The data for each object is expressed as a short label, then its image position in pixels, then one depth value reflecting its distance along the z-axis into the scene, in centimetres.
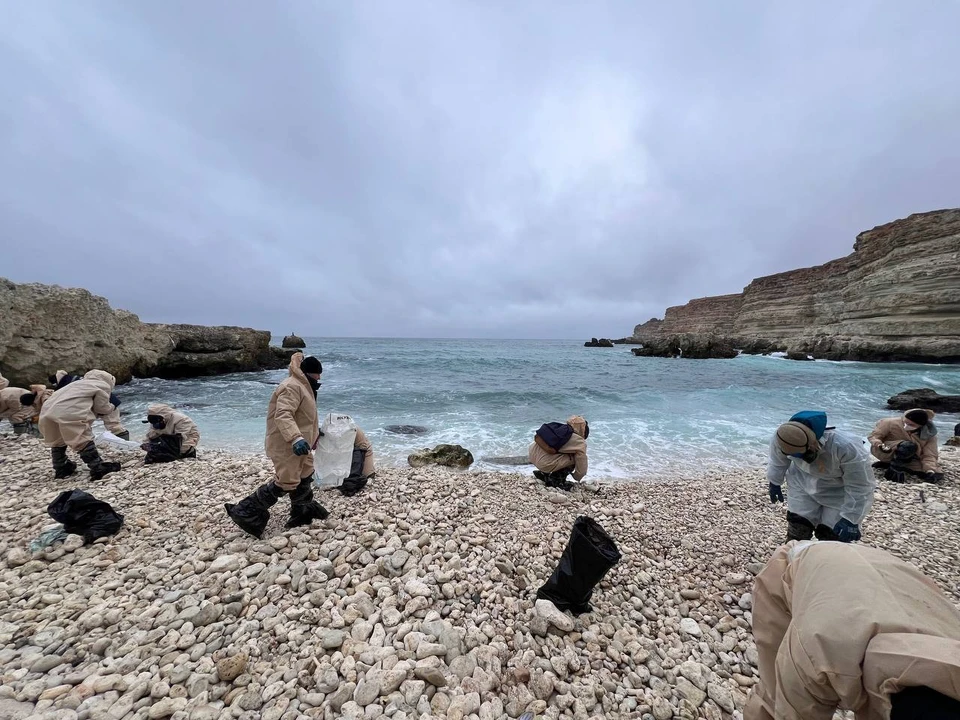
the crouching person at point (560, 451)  620
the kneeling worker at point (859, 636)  116
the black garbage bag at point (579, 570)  293
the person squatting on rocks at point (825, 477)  355
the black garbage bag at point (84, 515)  374
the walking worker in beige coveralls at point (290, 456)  393
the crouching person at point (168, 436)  670
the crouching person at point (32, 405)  876
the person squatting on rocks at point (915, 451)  670
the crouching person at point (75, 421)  562
